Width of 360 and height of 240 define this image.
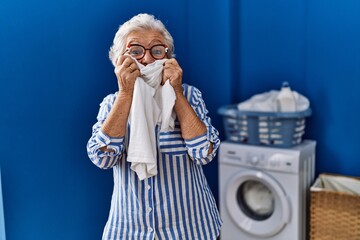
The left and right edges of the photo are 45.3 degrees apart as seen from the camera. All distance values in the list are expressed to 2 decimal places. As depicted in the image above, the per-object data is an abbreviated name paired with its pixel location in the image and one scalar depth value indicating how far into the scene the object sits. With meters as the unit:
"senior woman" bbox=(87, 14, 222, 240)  1.27
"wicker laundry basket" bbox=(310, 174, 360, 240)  2.38
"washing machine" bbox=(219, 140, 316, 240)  2.54
